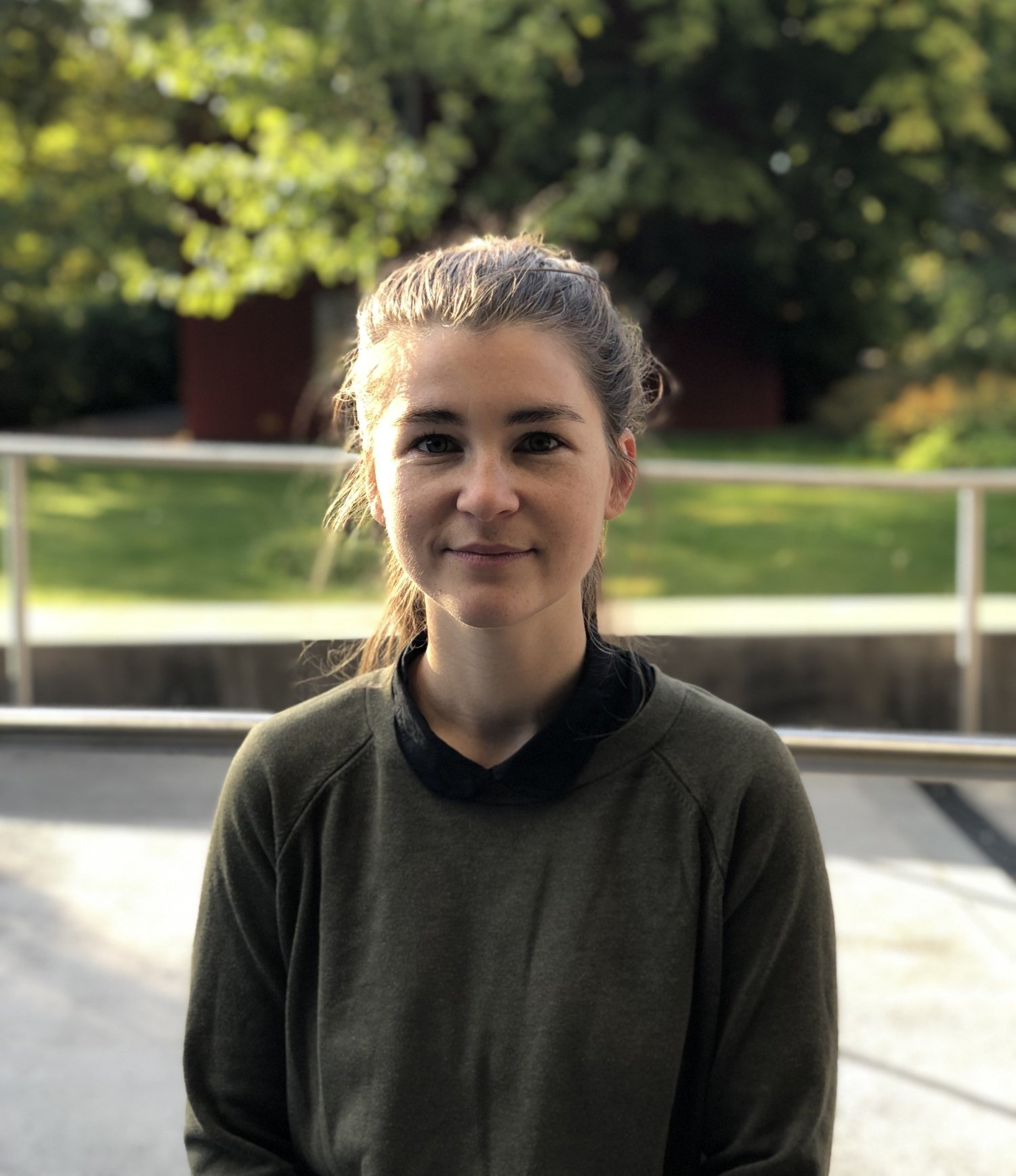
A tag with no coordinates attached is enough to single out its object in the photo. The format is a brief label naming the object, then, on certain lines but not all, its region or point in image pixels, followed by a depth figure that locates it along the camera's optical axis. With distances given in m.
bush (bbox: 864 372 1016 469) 12.03
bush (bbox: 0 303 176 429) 22.09
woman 1.19
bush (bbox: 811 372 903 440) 16.03
